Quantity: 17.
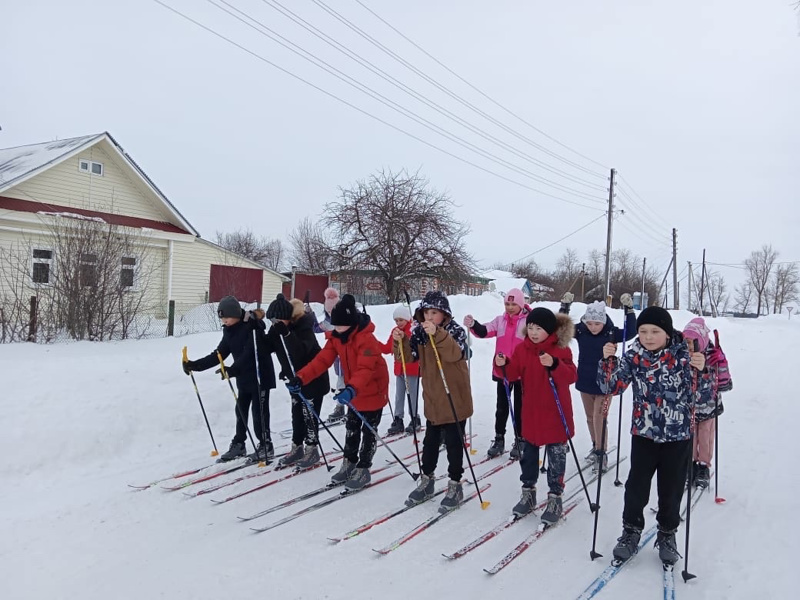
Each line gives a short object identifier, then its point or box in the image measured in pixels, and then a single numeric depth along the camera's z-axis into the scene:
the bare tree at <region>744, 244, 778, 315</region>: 72.25
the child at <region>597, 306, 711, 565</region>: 3.66
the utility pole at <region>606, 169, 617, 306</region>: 27.01
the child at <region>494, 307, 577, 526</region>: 4.37
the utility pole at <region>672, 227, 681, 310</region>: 38.27
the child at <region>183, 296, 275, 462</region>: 5.89
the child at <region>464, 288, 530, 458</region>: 6.10
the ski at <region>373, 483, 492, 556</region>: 3.86
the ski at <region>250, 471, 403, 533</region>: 4.25
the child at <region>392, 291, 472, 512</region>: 4.71
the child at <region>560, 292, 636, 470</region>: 5.67
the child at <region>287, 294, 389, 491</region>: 5.11
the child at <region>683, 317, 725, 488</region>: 4.87
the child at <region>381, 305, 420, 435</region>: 6.45
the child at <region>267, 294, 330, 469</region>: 5.72
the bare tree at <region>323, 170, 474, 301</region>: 18.69
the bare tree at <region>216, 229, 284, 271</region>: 62.16
